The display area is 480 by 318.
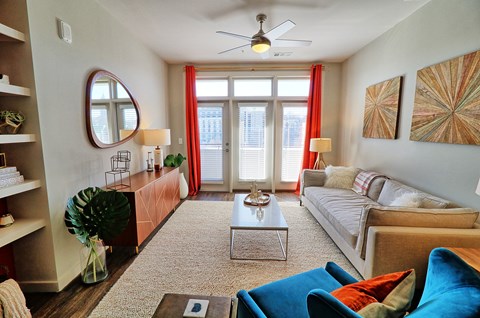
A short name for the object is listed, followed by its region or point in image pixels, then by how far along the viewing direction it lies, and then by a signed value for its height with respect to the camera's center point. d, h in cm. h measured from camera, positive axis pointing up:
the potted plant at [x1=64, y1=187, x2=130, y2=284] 198 -80
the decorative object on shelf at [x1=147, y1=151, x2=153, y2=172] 371 -54
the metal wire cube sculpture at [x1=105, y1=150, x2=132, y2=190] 266 -46
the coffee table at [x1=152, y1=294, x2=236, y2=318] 116 -94
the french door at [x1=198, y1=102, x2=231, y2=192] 498 -30
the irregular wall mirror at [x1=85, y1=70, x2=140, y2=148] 244 +27
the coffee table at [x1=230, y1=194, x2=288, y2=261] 237 -98
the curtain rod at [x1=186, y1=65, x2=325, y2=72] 470 +132
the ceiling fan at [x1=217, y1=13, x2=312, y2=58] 253 +116
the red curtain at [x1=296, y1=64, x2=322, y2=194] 466 +39
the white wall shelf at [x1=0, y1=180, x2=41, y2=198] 162 -42
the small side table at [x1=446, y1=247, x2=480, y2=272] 144 -85
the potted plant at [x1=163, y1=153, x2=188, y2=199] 434 -62
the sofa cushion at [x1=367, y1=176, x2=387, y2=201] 308 -78
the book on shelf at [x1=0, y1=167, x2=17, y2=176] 168 -29
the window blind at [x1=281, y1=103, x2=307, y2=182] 493 -19
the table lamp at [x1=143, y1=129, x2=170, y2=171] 352 -8
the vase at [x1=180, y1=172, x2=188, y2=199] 458 -114
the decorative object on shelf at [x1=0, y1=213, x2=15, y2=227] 176 -69
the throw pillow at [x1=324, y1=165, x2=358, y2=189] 370 -76
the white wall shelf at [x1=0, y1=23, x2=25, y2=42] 160 +72
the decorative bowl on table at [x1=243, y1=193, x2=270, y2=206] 298 -94
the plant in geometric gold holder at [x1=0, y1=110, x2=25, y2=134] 172 +9
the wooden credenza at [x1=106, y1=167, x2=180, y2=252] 251 -92
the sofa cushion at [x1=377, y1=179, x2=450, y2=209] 212 -68
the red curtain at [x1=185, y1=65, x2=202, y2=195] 475 -5
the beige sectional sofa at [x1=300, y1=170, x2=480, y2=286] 174 -81
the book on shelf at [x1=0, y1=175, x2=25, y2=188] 165 -37
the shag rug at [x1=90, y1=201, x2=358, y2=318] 194 -139
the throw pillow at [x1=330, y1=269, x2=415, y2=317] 82 -65
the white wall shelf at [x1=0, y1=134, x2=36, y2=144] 161 -4
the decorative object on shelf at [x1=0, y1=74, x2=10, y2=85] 167 +40
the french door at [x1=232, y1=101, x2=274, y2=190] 494 -30
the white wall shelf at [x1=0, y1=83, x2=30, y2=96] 160 +31
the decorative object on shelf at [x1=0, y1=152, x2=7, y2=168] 180 -22
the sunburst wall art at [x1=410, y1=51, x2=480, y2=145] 199 +29
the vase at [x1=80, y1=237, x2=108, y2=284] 210 -124
